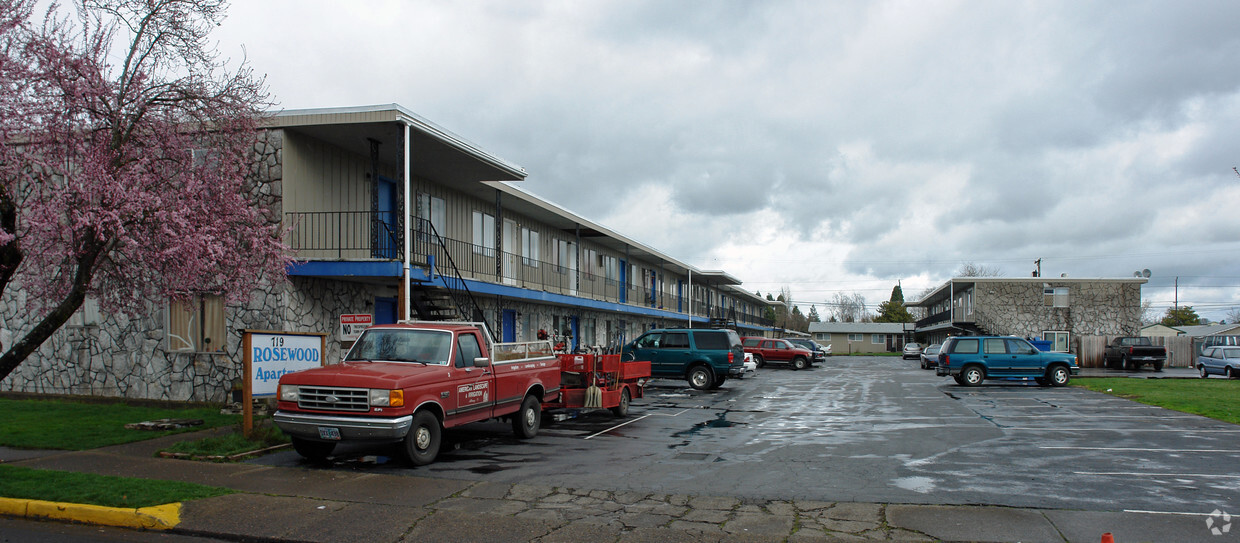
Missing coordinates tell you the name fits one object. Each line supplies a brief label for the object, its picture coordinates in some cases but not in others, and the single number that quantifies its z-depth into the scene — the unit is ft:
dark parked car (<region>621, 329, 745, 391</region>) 78.74
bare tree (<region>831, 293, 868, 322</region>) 458.50
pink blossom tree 30.14
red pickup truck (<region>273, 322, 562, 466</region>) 30.66
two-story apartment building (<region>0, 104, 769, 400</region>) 51.08
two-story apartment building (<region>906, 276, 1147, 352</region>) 166.30
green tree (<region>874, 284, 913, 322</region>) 351.67
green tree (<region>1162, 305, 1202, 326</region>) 328.29
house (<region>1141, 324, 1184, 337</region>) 248.73
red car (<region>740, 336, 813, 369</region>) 132.16
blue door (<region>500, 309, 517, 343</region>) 82.89
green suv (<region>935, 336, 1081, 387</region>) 83.15
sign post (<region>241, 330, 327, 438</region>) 36.40
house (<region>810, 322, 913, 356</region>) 293.84
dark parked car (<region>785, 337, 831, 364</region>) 153.91
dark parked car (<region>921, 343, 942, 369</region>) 137.69
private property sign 43.59
